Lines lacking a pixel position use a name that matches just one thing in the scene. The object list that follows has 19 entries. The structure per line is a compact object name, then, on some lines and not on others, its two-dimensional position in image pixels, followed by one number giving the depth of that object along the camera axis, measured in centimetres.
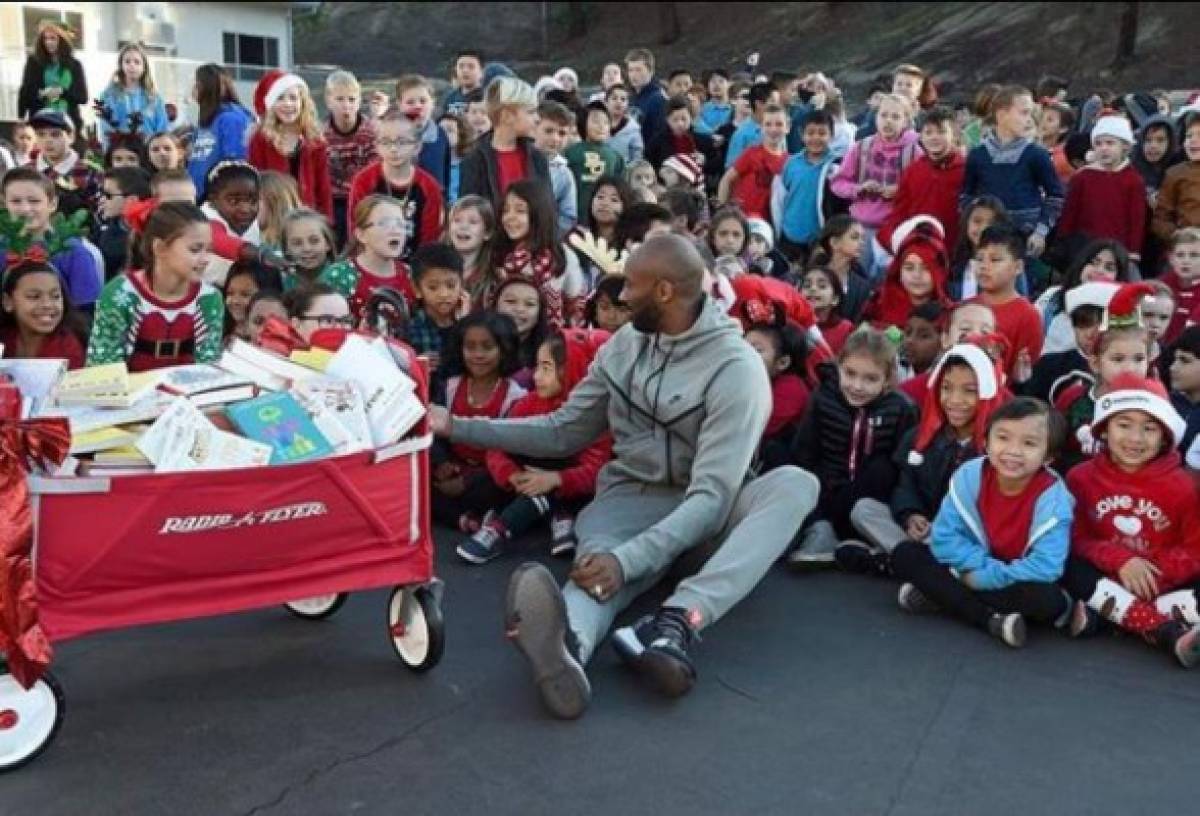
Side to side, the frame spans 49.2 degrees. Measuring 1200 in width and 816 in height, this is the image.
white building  2198
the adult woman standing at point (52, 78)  1229
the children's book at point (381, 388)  373
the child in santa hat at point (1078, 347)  589
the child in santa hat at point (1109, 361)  508
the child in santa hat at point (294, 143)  805
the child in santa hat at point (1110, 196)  788
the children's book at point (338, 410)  362
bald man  375
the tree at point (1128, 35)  2473
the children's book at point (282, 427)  353
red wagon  331
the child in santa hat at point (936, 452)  497
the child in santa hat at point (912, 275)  703
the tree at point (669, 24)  3559
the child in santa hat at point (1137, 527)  429
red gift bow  315
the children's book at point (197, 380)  363
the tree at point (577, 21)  3916
